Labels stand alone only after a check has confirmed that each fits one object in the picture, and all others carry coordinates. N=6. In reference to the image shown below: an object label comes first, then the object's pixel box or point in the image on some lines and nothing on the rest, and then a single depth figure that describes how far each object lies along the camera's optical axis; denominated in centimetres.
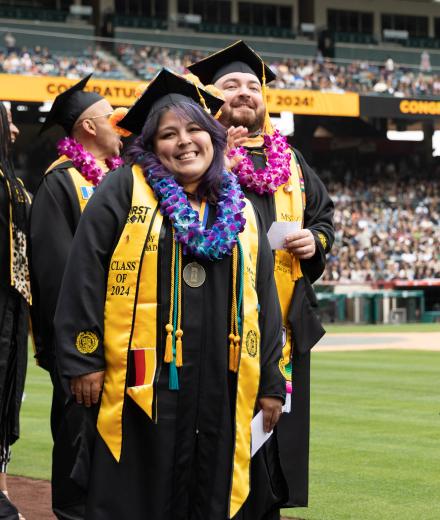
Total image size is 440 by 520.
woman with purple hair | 428
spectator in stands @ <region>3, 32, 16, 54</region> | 3197
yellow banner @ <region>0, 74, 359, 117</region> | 3172
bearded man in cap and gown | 575
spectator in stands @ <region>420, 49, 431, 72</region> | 3900
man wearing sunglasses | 573
